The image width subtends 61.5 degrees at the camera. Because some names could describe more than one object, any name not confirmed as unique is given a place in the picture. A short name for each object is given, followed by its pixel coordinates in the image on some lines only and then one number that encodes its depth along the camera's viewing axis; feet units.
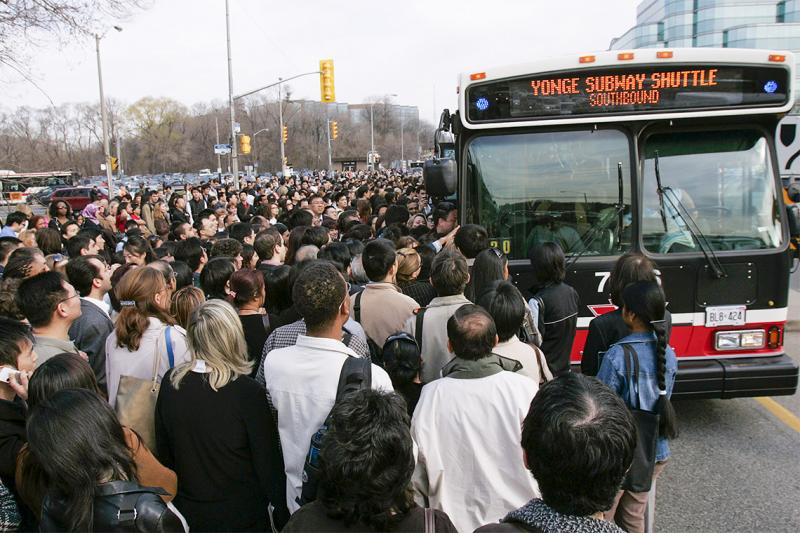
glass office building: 253.24
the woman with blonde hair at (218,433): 10.01
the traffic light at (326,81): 88.79
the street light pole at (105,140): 104.54
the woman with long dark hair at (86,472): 7.26
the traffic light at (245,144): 130.95
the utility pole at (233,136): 101.04
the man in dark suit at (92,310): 15.17
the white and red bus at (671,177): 18.33
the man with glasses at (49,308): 12.74
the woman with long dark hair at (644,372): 11.24
